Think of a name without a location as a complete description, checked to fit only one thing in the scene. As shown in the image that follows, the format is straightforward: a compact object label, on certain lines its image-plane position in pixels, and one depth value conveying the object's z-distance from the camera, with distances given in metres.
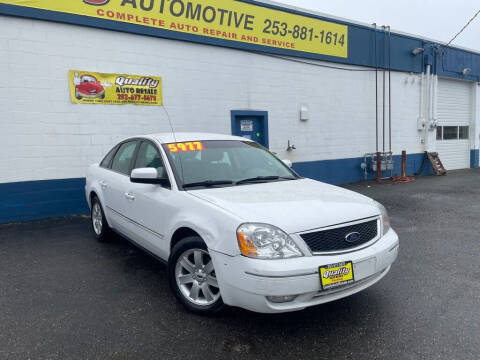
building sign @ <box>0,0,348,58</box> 7.11
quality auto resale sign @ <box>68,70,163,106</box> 7.11
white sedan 2.63
